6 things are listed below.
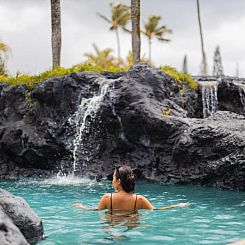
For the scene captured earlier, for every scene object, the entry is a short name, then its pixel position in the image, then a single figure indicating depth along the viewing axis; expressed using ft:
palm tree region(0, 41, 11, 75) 78.30
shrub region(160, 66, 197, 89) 54.95
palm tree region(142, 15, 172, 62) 191.62
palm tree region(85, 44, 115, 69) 164.45
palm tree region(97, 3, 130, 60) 195.31
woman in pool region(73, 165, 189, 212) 21.47
